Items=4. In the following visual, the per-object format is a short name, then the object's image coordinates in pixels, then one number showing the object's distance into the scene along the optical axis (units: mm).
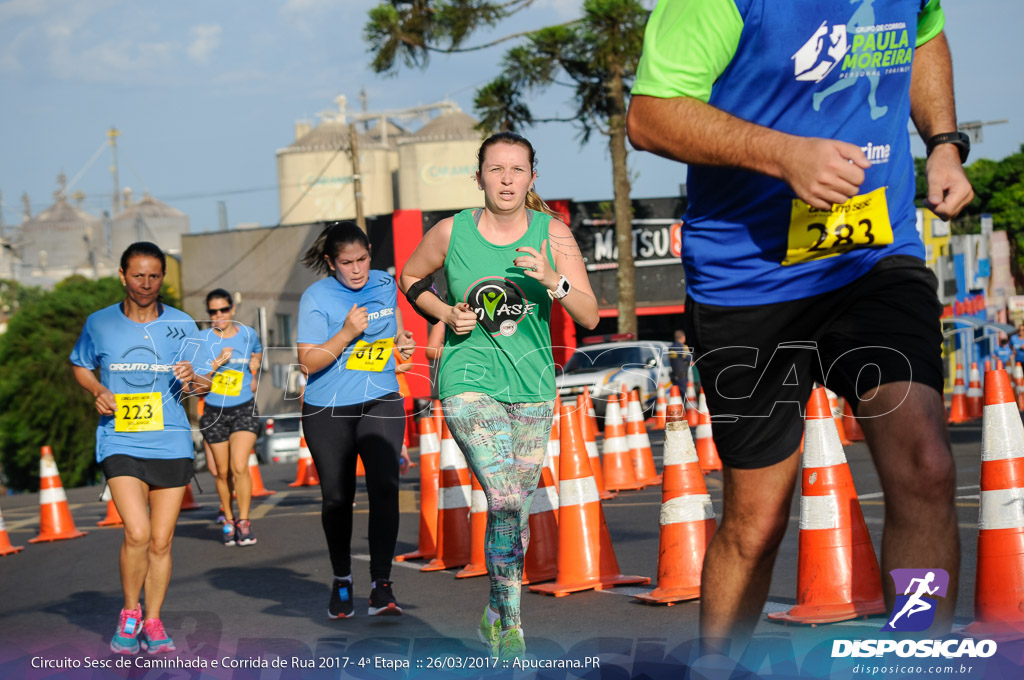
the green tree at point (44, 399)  44406
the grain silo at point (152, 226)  125750
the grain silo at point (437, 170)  68062
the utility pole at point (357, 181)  32719
